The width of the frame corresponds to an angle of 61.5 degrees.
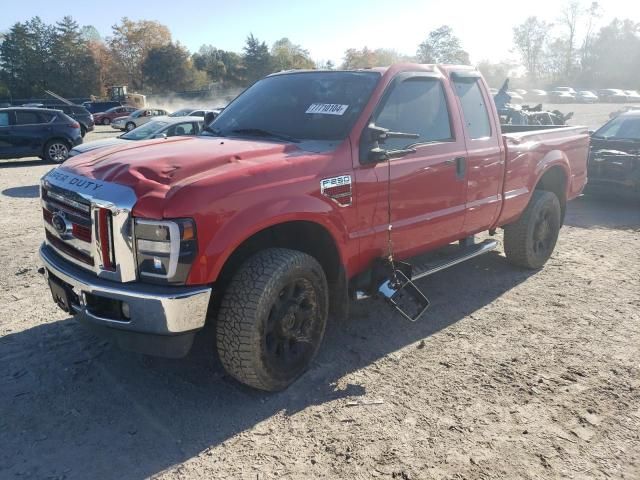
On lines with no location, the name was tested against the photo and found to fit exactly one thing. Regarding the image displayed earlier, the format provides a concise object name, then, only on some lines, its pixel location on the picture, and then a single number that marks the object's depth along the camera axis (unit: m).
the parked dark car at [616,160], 8.95
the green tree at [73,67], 61.50
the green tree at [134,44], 69.69
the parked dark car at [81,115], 24.70
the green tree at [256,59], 65.56
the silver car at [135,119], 32.28
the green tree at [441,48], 81.88
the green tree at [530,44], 93.81
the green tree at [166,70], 65.75
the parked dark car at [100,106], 40.84
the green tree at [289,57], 65.13
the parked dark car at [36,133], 14.53
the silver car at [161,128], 11.45
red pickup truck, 2.85
